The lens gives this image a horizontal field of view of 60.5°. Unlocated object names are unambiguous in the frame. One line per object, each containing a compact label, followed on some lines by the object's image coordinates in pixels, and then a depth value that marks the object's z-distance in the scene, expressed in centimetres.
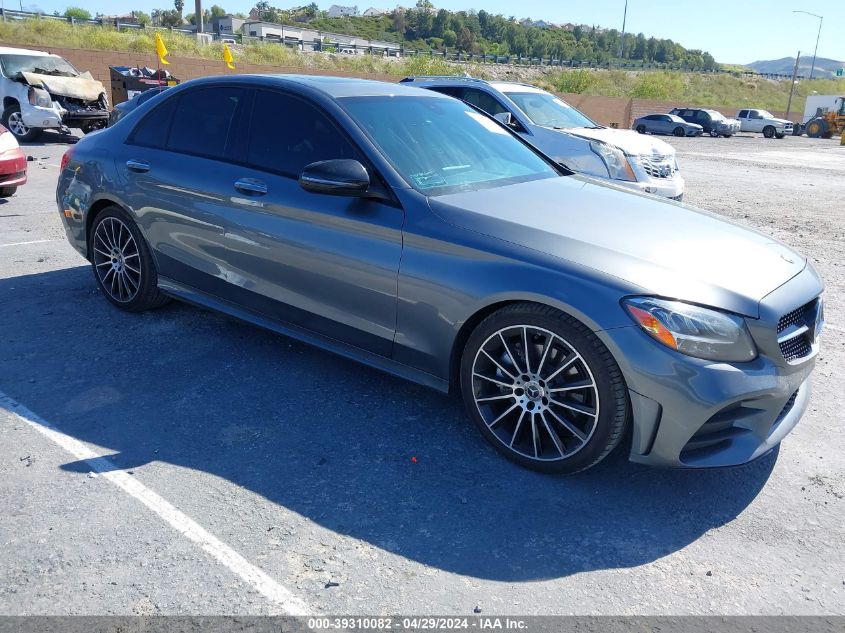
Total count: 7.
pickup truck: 4244
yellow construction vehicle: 4525
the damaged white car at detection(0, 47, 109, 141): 1565
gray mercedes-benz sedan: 306
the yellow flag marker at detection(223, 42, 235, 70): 2846
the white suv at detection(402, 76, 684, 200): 919
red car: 895
